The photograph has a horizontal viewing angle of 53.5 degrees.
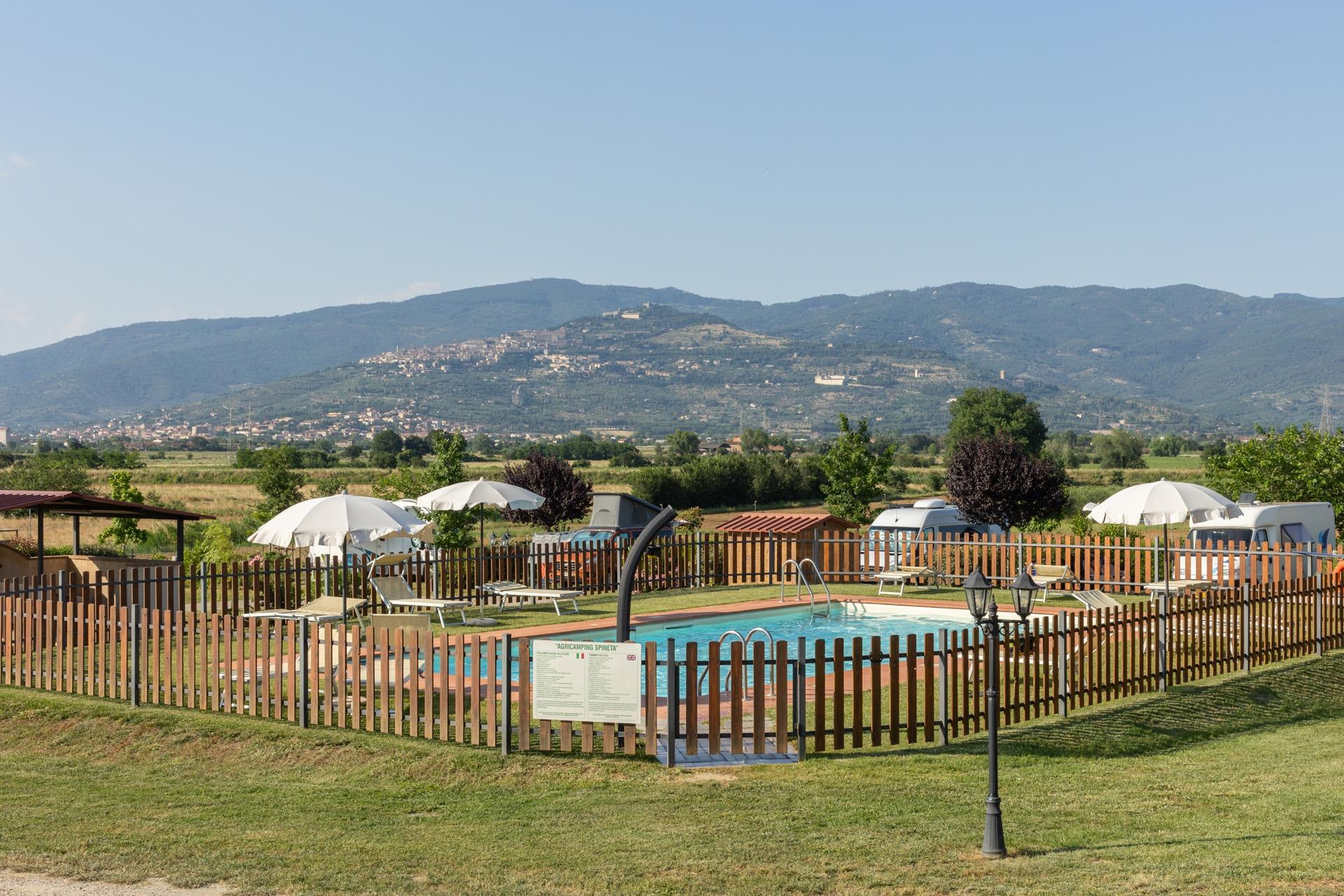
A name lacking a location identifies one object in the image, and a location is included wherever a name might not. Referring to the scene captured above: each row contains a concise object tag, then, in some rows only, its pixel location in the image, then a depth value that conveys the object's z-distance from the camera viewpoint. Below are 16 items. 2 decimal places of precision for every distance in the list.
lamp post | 7.81
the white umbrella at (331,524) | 16.42
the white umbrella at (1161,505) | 18.14
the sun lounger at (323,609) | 16.86
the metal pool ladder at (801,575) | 21.77
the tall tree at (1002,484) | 35.97
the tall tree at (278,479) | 34.28
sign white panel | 10.30
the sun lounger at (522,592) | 20.41
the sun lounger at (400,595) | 18.95
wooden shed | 25.88
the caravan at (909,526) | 26.45
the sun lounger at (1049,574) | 21.86
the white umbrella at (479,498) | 21.84
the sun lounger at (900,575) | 23.41
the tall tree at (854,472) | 41.28
